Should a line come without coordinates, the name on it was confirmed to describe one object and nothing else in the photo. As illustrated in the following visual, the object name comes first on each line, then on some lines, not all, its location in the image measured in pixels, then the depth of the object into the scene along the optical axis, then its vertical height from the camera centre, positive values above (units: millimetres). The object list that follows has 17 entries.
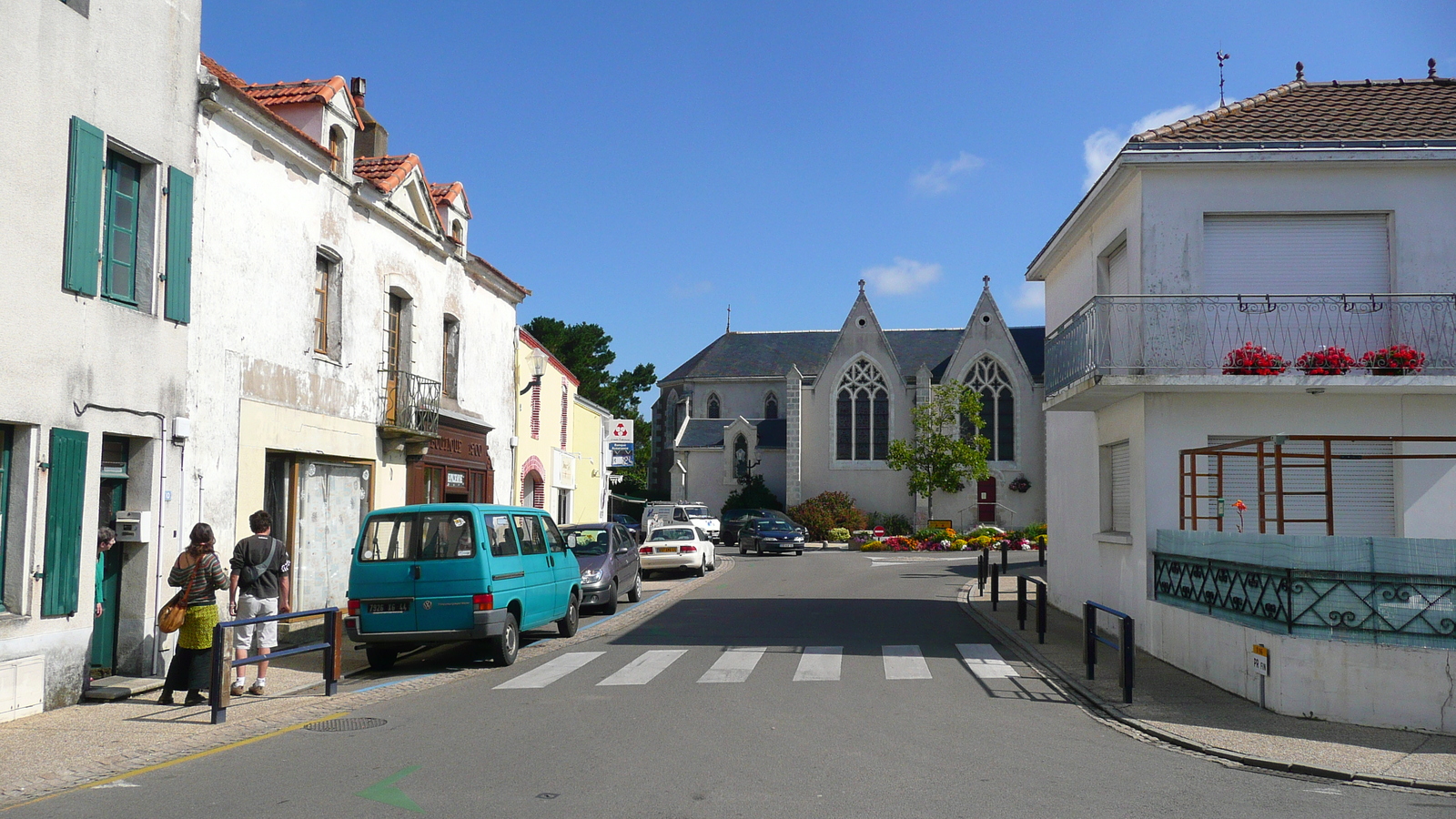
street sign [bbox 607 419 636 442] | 35500 +1912
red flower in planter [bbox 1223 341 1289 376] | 13258 +1597
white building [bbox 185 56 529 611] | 12648 +2289
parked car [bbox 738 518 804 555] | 38156 -1608
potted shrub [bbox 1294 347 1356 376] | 13164 +1597
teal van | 11828 -1025
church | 51656 +3227
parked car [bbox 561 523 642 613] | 17922 -1238
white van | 38131 -926
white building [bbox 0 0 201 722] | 9531 +1564
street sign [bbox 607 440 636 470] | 35125 +1223
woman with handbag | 9875 -1142
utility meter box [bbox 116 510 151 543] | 10891 -397
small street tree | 48094 +1839
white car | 26531 -1460
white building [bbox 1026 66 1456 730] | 13453 +2158
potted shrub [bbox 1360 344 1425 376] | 13188 +1625
